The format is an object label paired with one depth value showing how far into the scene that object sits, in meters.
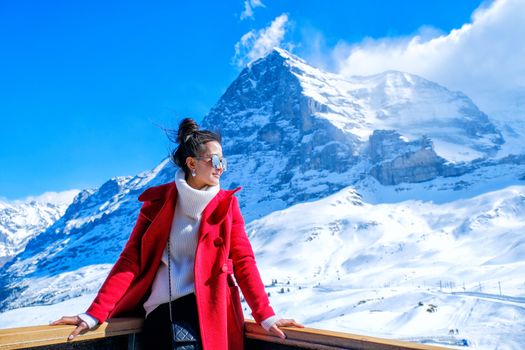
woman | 2.98
